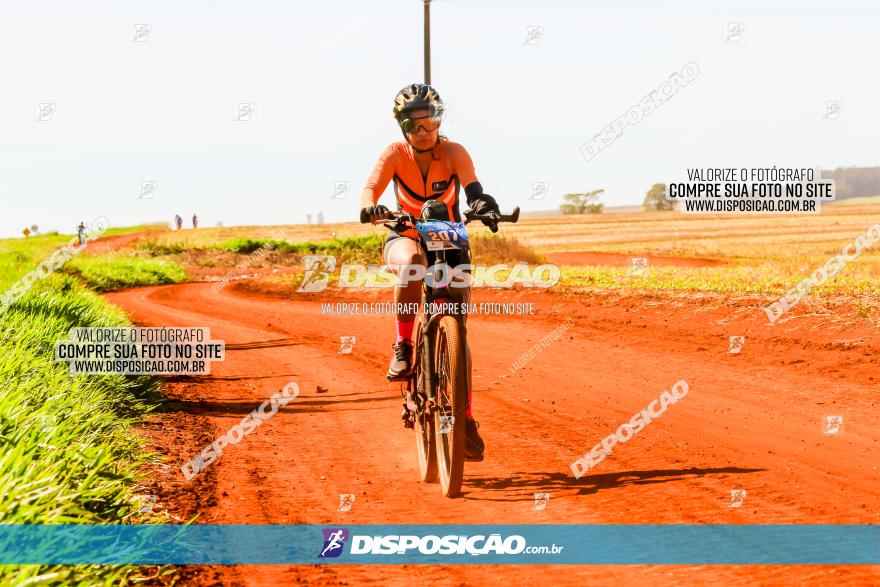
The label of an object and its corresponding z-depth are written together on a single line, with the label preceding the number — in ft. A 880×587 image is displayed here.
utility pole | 86.12
